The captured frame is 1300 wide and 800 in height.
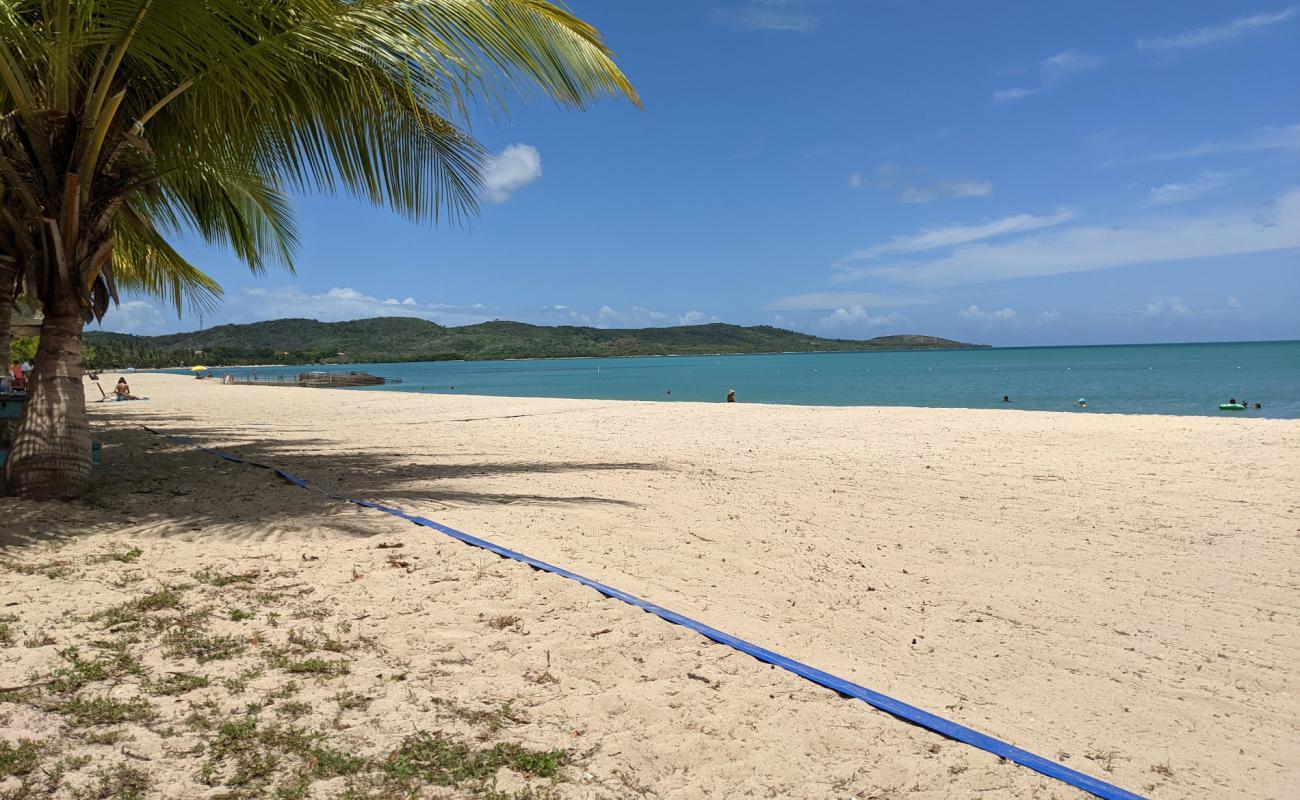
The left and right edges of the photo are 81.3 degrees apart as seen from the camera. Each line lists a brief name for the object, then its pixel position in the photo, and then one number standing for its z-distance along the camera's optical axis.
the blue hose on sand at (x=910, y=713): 2.25
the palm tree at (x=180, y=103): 4.54
